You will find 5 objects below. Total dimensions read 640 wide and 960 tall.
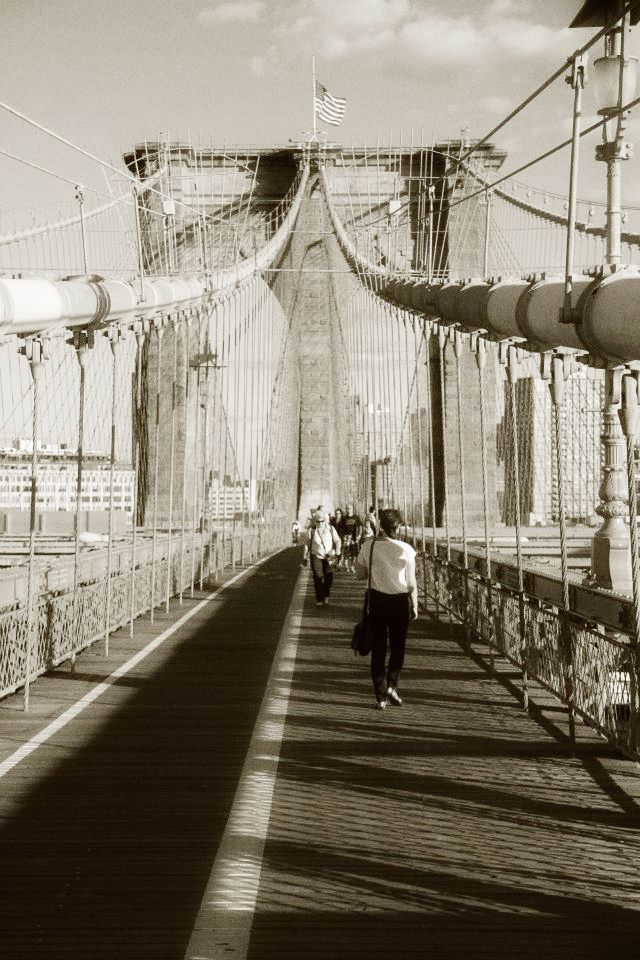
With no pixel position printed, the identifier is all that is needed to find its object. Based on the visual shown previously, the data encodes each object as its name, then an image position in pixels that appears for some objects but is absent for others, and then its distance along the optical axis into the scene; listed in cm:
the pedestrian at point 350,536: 2633
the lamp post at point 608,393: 867
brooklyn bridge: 391
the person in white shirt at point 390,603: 784
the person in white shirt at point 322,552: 1562
